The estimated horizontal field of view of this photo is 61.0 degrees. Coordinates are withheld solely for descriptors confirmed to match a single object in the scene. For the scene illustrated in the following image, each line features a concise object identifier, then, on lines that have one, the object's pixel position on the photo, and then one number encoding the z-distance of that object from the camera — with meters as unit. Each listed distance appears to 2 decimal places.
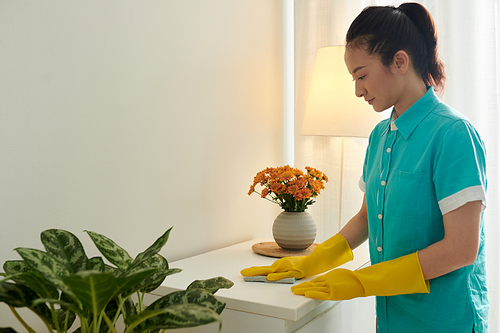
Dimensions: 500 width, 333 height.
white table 0.89
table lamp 1.55
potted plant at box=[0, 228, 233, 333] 0.56
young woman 0.85
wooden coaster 1.30
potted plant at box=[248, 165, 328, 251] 1.31
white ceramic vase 1.32
